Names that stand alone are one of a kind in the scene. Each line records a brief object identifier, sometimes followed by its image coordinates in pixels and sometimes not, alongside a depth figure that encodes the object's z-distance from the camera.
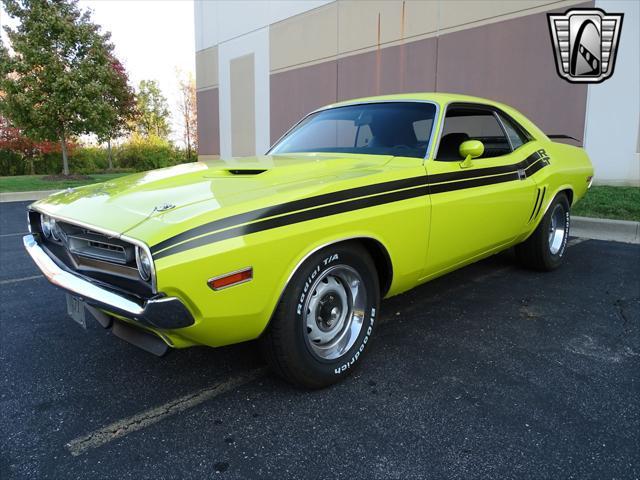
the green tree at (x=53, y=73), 15.07
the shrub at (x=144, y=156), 25.86
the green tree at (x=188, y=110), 37.09
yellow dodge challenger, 1.97
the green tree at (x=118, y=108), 16.56
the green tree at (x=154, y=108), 34.56
